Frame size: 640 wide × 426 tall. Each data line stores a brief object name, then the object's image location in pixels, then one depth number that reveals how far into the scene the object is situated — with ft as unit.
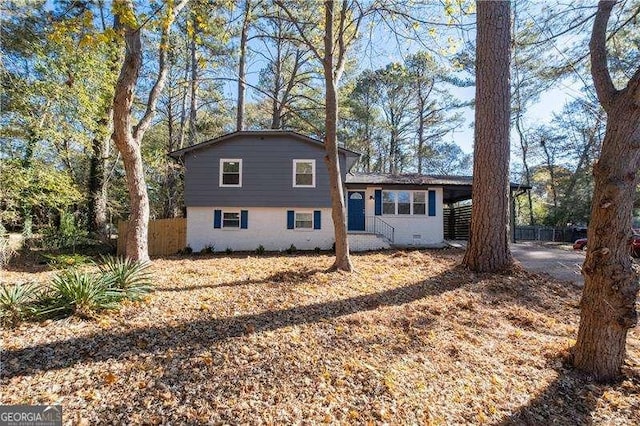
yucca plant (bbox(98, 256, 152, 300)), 15.89
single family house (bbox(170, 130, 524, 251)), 48.52
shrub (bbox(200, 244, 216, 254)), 47.34
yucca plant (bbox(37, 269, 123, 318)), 13.50
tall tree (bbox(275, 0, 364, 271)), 24.39
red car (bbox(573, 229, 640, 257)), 37.86
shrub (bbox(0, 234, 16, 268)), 32.65
